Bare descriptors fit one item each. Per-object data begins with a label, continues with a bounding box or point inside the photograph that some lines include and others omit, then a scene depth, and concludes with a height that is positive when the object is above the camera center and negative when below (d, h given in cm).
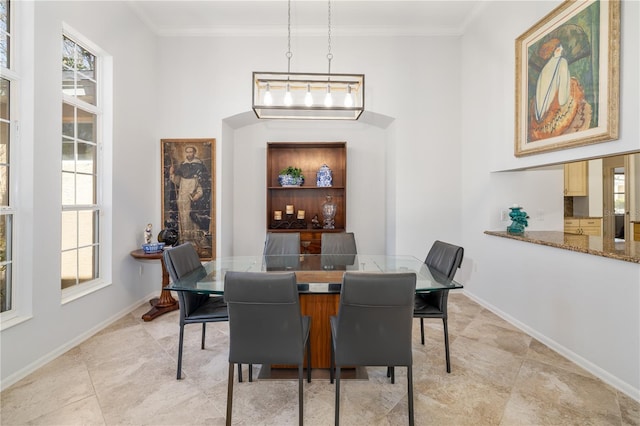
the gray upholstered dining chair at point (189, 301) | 223 -72
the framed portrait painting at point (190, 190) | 411 +26
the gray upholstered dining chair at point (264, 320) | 161 -60
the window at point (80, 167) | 281 +41
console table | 336 -105
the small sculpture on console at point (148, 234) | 370 -30
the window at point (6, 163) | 223 +34
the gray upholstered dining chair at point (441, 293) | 232 -64
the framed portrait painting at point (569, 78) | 221 +113
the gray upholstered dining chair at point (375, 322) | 159 -60
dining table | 204 -49
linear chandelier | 262 +106
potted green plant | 443 +48
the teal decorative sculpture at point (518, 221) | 334 -11
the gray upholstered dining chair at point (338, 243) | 342 -37
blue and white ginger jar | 446 +50
